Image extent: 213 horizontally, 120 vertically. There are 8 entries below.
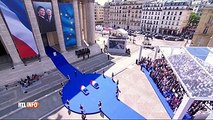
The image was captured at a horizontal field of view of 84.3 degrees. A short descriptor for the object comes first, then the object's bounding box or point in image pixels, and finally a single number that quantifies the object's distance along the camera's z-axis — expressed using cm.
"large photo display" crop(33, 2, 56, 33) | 2080
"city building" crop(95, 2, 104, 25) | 8444
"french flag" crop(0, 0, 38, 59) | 1714
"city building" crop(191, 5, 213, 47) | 2883
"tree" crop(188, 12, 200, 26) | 5806
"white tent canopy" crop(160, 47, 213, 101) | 1152
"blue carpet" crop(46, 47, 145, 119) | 1411
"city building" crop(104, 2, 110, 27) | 7496
